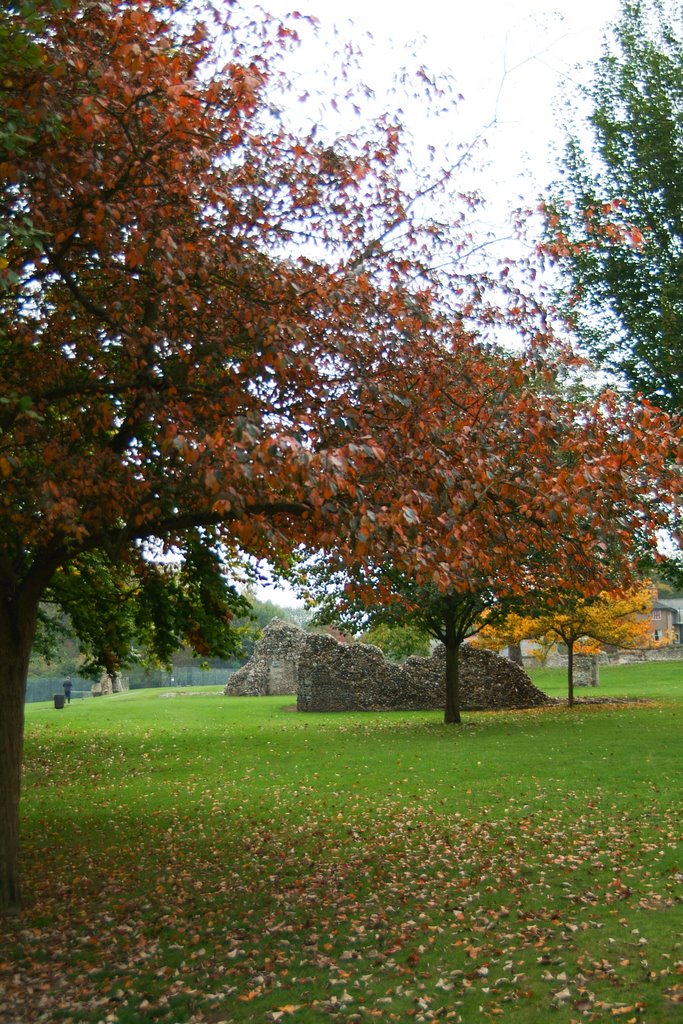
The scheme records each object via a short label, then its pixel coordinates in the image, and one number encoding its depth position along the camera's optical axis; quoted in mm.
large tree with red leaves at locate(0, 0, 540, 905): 7336
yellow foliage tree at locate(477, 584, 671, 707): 32156
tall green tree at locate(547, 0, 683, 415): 18562
